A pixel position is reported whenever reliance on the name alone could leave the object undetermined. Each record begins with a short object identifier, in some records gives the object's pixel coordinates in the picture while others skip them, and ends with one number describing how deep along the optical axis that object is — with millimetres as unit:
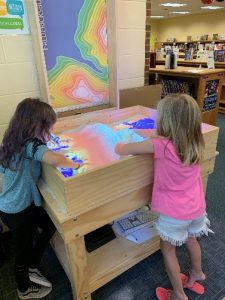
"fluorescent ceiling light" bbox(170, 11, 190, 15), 9537
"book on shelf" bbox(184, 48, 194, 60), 4738
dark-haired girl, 985
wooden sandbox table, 867
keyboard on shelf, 1497
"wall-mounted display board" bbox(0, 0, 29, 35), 1171
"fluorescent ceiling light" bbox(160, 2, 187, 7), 7520
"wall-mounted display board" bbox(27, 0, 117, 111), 1282
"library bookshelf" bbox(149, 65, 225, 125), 3123
